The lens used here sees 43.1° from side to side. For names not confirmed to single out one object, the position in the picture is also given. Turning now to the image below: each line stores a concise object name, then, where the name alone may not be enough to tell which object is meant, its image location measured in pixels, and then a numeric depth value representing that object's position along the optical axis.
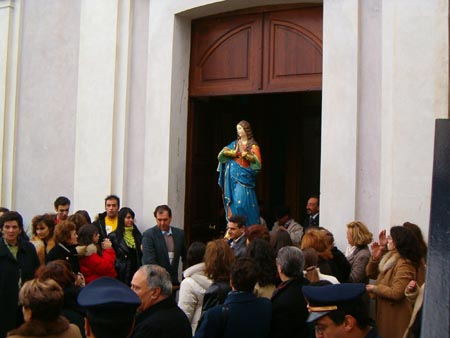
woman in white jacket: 4.43
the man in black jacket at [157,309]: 3.08
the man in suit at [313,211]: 8.17
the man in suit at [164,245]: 6.86
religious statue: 8.16
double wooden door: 8.14
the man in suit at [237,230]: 6.07
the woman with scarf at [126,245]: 7.27
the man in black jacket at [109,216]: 7.73
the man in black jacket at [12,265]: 5.18
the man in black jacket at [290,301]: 3.68
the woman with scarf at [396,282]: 4.82
